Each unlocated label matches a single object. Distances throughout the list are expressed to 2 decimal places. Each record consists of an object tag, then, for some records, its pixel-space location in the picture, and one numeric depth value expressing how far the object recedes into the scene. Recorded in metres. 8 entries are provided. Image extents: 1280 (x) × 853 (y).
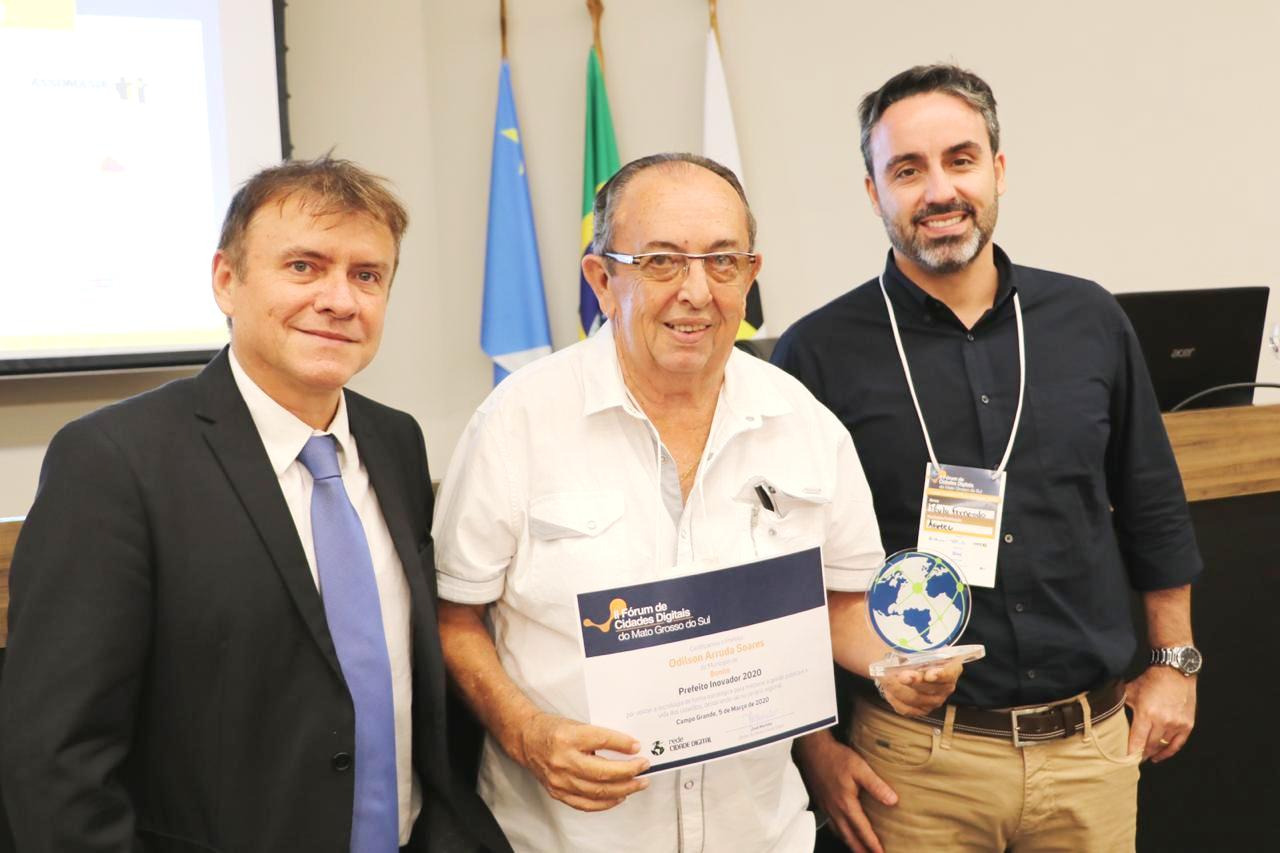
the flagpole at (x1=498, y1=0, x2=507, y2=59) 4.07
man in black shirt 1.81
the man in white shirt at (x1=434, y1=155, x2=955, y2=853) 1.50
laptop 2.66
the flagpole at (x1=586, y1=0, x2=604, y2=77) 4.14
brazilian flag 4.09
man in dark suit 1.19
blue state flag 4.06
